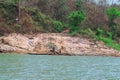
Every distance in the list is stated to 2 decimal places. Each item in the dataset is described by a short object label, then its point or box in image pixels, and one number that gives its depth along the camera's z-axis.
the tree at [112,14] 74.75
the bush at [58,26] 68.62
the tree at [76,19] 67.50
